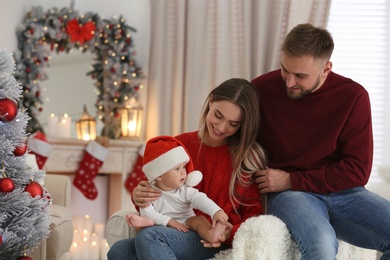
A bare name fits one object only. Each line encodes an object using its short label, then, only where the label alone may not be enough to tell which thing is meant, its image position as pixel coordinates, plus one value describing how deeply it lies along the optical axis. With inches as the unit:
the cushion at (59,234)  128.2
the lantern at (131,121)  208.8
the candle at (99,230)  181.3
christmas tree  94.0
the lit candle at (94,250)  168.7
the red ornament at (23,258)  96.0
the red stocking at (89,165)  196.9
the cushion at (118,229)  102.3
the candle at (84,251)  167.0
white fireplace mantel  192.7
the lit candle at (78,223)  185.5
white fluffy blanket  89.6
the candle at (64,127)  198.4
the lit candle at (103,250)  171.5
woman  95.9
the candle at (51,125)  195.9
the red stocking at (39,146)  181.6
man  97.9
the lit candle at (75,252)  164.9
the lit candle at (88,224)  186.1
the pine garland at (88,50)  191.2
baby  95.4
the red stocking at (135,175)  205.2
